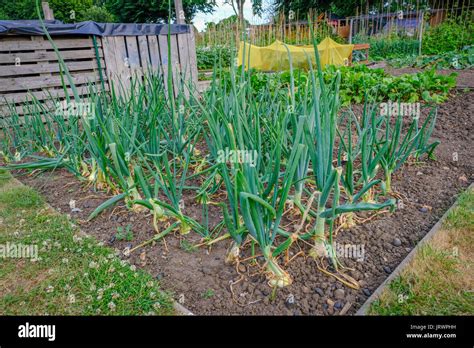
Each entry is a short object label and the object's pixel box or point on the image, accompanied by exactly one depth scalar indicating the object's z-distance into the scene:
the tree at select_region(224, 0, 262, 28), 20.27
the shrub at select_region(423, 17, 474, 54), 10.75
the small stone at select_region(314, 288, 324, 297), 1.42
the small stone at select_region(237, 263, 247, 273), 1.55
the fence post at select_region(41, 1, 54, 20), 8.02
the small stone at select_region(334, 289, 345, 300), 1.40
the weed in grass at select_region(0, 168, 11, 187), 2.84
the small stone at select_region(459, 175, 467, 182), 2.42
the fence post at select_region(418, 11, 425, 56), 10.73
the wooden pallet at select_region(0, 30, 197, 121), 5.09
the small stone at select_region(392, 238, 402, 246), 1.73
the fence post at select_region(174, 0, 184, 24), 6.56
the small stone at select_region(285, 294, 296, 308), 1.38
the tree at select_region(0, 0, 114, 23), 20.11
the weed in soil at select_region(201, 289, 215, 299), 1.43
